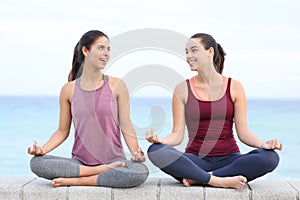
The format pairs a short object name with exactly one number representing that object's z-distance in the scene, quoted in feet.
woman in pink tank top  11.96
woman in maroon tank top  11.80
